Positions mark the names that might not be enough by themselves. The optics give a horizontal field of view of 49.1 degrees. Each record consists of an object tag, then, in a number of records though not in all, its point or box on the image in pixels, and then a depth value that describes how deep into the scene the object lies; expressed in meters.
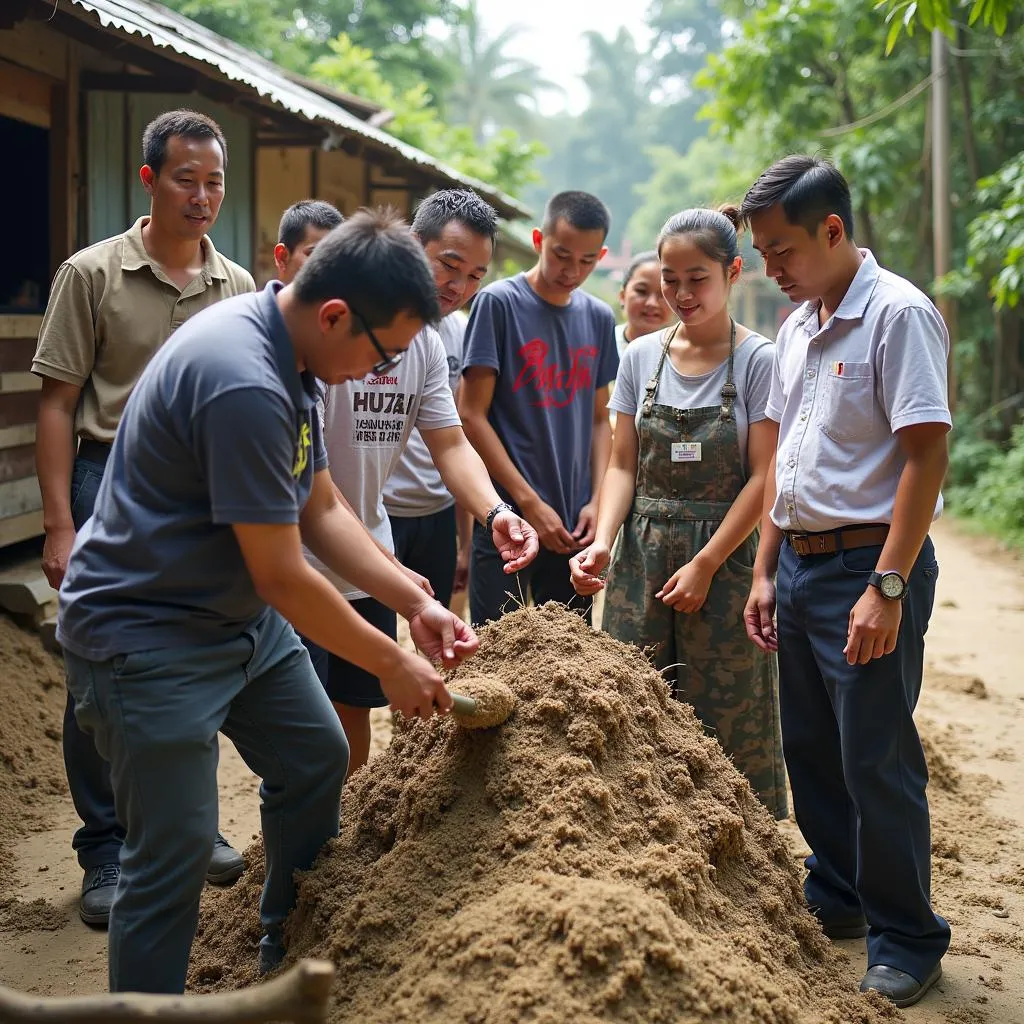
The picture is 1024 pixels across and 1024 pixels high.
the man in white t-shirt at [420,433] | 3.46
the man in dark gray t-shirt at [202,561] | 2.14
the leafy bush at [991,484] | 11.81
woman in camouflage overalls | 3.54
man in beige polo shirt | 3.34
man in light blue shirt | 2.80
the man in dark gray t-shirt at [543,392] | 4.05
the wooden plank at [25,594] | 5.50
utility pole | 12.84
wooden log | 1.92
